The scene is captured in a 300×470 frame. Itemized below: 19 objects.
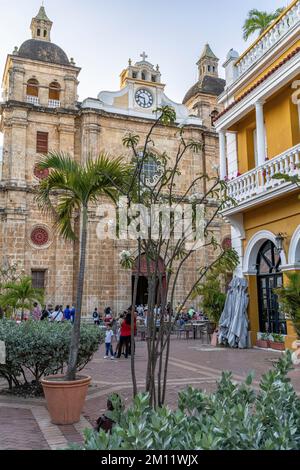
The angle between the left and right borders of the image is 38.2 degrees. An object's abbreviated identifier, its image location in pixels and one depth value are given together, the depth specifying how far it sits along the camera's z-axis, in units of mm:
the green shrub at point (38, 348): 7105
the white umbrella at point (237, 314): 14188
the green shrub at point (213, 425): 2463
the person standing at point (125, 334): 12992
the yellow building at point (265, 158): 12234
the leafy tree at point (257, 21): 16656
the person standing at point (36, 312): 17323
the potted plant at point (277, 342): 12820
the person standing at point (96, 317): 22422
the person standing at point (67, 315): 20328
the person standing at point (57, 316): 18284
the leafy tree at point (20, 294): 13477
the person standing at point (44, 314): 19872
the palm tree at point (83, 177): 6836
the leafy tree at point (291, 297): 9812
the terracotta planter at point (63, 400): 5926
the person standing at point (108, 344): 13131
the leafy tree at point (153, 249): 4594
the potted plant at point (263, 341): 13555
